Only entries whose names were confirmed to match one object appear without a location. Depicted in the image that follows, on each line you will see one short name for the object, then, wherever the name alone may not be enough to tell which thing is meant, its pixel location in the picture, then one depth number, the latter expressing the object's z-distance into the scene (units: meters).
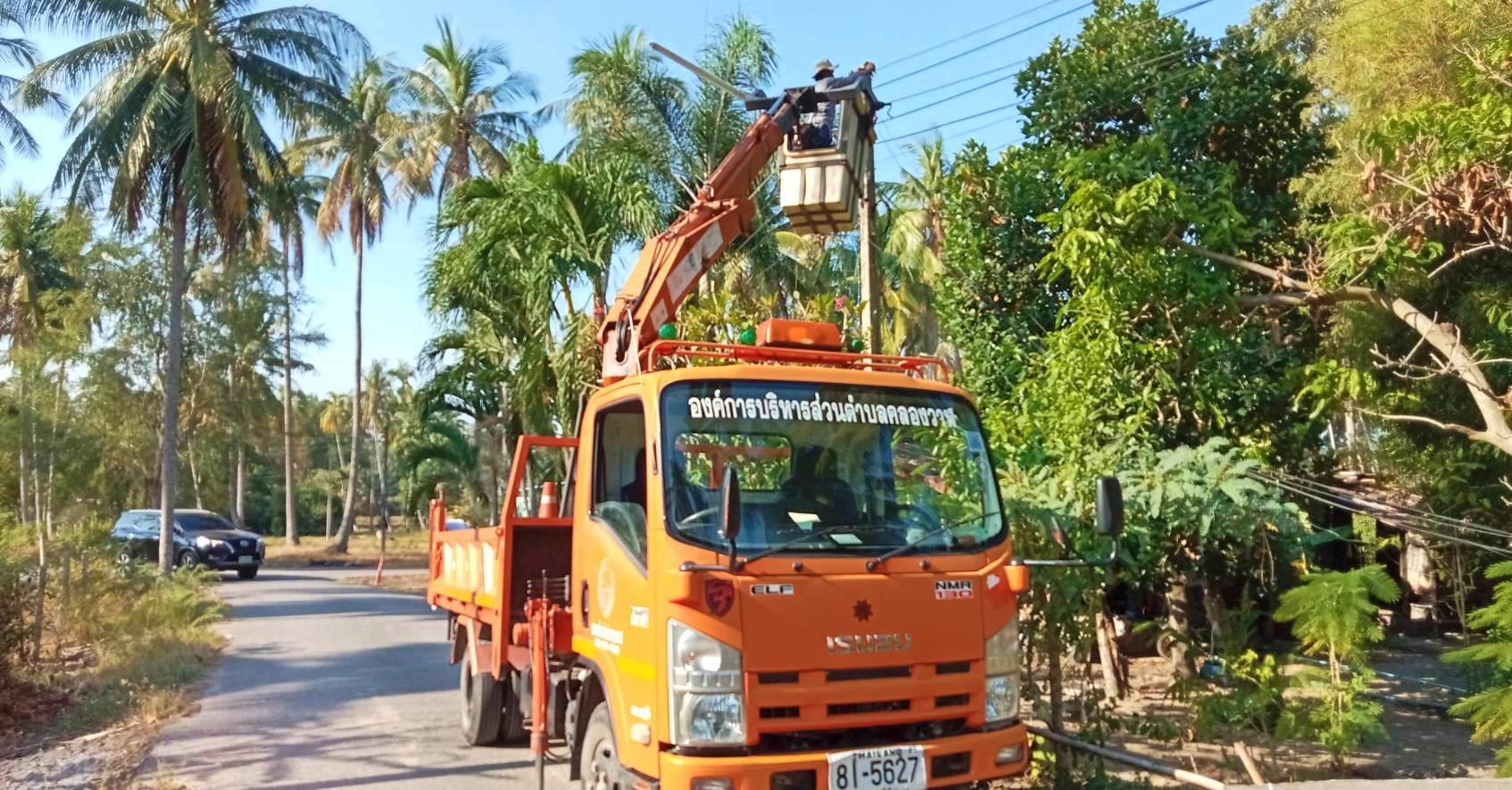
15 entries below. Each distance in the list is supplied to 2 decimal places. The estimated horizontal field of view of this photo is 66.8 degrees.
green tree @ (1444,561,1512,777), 6.85
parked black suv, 25.25
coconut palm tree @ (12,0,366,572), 19.53
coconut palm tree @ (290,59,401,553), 30.95
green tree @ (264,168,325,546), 21.89
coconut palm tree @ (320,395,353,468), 66.75
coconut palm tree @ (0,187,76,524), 29.00
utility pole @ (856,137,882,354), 11.53
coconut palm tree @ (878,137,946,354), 25.80
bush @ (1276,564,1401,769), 7.23
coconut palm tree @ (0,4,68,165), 17.61
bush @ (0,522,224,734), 10.64
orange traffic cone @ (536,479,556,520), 7.49
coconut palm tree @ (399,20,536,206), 26.78
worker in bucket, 8.94
